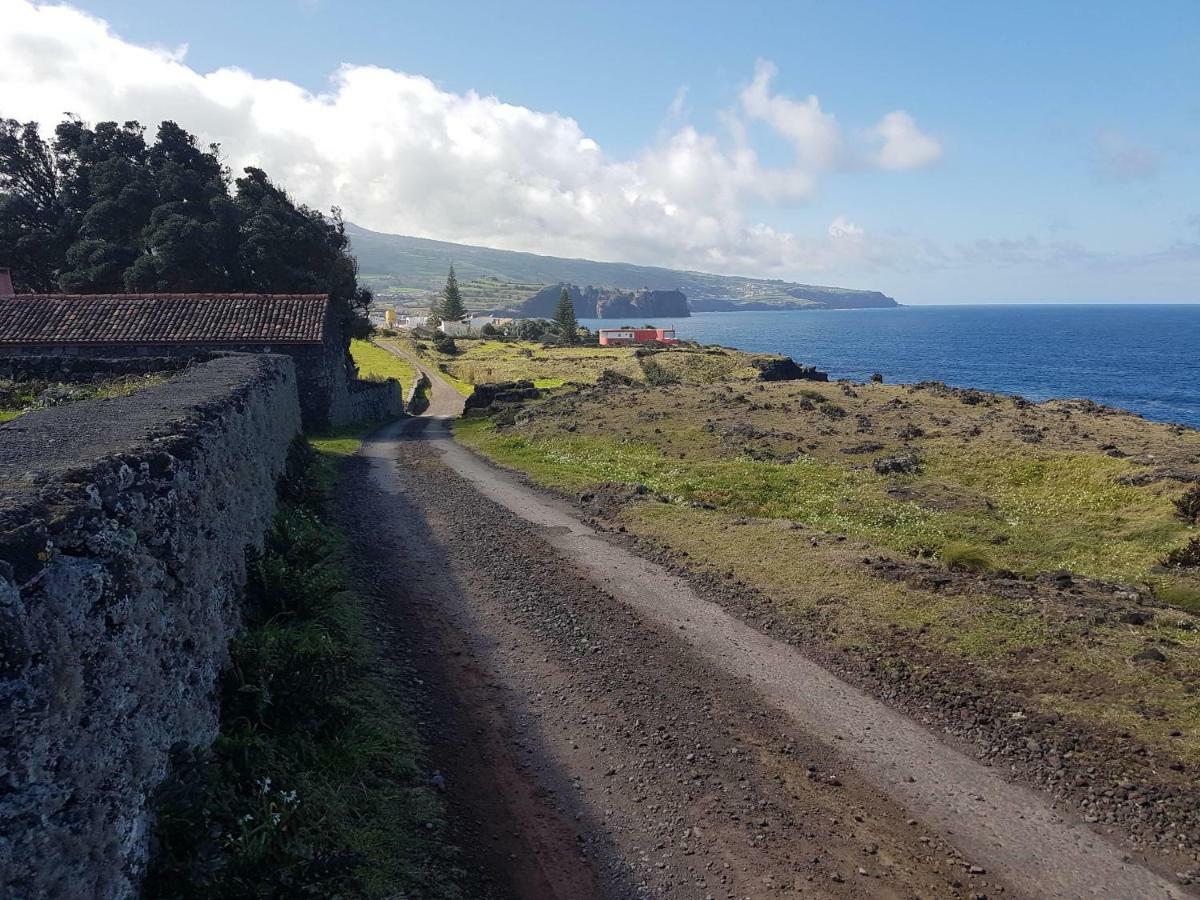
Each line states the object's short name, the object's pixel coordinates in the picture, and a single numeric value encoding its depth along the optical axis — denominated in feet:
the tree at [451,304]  460.55
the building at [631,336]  362.27
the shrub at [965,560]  50.34
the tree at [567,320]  363.35
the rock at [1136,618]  39.88
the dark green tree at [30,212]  147.64
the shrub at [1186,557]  51.62
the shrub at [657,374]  183.72
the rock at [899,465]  81.30
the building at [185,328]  97.96
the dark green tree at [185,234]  137.90
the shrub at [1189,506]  59.88
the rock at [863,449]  92.38
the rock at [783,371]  196.54
